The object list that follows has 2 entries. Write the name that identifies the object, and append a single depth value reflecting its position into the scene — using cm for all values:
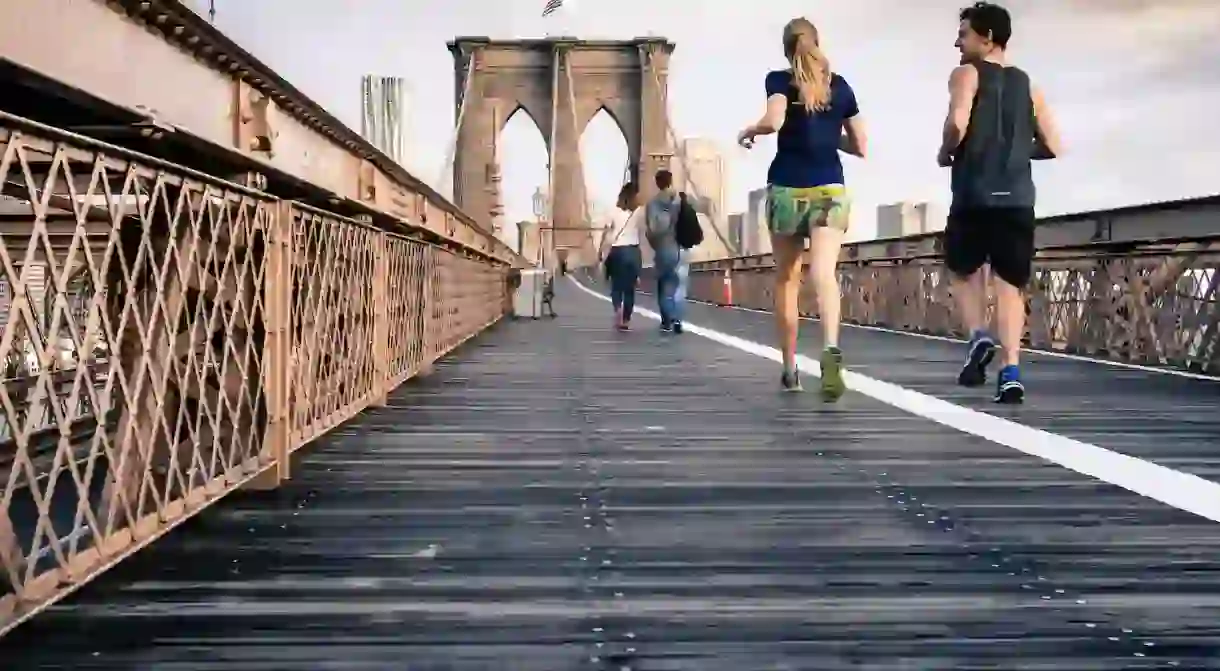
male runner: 459
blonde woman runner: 459
